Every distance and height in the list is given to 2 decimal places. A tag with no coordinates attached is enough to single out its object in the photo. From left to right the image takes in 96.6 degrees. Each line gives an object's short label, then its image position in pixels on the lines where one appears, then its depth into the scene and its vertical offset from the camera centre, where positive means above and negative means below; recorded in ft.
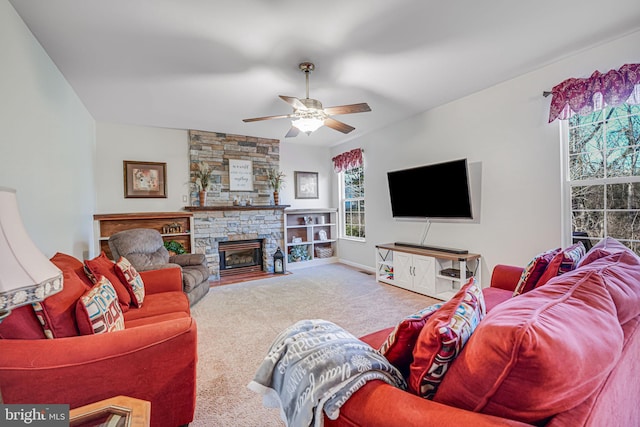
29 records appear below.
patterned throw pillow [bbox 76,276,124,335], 4.63 -1.70
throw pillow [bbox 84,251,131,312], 6.89 -1.51
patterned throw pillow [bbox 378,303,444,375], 3.31 -1.59
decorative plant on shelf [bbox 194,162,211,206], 16.15 +1.73
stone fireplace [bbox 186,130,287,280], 16.28 +0.20
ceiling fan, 8.90 +3.17
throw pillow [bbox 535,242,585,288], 5.41 -1.16
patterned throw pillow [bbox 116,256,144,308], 7.43 -1.81
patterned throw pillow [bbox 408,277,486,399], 2.71 -1.36
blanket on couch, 2.79 -1.74
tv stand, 11.78 -2.76
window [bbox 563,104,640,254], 8.24 +0.89
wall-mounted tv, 11.69 +0.69
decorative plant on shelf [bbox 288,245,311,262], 19.36 -3.02
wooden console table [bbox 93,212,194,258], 13.76 -0.58
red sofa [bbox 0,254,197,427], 3.75 -2.09
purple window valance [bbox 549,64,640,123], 7.66 +3.19
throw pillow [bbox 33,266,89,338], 4.26 -1.52
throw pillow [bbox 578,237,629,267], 5.10 -0.91
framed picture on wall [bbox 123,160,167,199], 14.97 +1.80
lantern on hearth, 17.65 -3.25
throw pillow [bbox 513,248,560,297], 5.84 -1.44
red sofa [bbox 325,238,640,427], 2.16 -1.39
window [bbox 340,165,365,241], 18.93 +0.41
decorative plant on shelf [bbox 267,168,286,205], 18.42 +1.92
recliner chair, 10.74 -1.84
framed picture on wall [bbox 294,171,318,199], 19.90 +1.78
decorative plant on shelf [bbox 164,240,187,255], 14.89 -1.82
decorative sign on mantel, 17.30 +2.21
